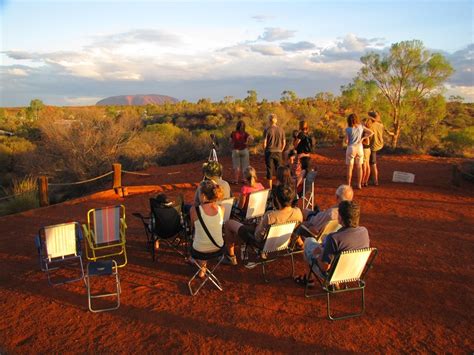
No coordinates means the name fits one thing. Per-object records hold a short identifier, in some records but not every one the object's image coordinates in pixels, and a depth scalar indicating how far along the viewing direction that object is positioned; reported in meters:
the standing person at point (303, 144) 7.99
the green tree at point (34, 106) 40.28
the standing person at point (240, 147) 8.88
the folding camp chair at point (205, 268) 4.53
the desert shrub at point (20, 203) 9.21
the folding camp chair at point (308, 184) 6.58
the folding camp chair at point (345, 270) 3.78
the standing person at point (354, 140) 7.79
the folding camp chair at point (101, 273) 4.18
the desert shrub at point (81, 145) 14.88
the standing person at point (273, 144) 8.08
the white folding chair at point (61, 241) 4.56
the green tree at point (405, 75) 18.39
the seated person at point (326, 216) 4.52
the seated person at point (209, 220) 4.41
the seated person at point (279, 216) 4.59
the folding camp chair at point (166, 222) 5.23
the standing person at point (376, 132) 8.39
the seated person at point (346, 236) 3.91
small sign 10.11
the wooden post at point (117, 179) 9.77
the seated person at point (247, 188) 5.68
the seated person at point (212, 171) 5.23
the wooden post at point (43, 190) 8.91
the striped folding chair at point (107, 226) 4.96
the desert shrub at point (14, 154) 17.91
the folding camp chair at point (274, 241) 4.49
